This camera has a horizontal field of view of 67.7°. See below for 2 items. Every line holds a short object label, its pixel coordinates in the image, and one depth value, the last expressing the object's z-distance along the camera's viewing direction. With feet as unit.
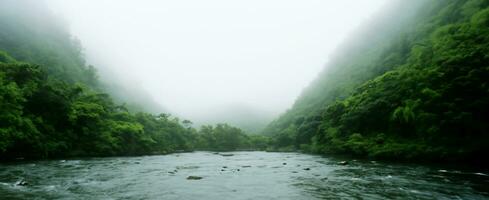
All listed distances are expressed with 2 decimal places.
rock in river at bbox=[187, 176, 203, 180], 98.02
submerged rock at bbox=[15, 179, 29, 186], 80.30
